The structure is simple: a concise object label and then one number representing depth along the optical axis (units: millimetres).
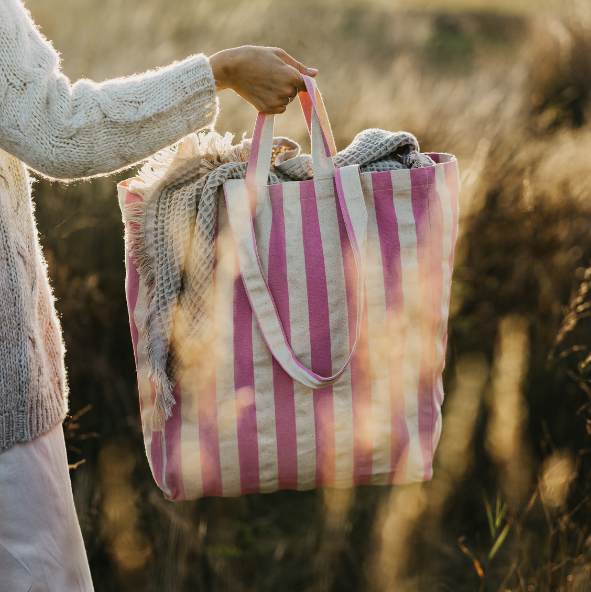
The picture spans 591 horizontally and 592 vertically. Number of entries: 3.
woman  2100
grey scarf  2244
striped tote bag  2255
